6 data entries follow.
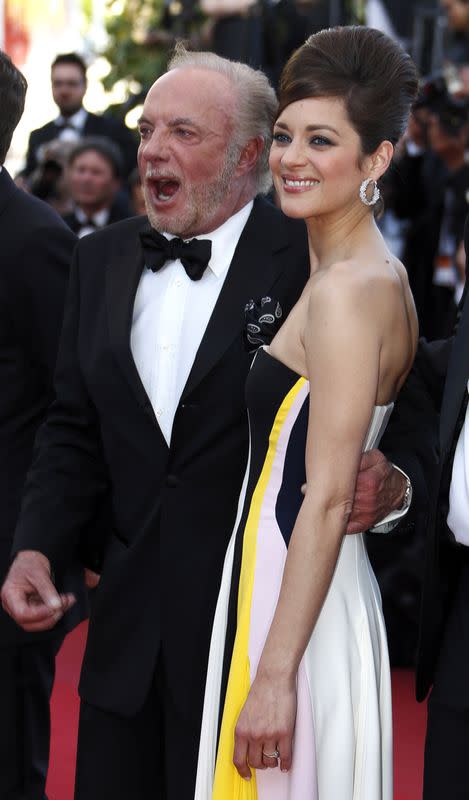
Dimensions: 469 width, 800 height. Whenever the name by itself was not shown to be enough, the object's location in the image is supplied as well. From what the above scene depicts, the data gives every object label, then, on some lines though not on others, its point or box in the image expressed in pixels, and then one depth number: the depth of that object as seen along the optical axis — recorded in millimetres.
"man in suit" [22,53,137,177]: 17187
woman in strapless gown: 4379
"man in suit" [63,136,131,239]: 14727
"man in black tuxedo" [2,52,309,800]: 5125
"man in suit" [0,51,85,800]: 6035
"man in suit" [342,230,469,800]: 4645
